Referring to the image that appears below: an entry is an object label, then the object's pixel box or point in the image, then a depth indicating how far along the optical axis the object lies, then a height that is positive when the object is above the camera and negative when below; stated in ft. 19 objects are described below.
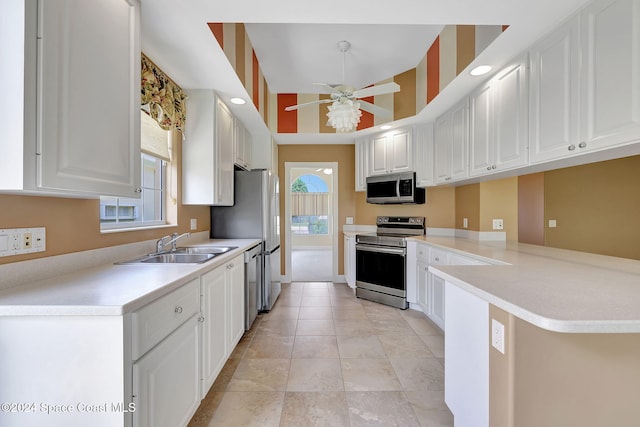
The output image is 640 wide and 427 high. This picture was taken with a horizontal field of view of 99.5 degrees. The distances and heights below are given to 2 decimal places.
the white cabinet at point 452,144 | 8.87 +2.52
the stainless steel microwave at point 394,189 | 11.80 +1.12
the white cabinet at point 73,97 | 3.04 +1.54
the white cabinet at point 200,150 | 8.31 +1.95
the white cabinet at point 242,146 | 10.58 +2.83
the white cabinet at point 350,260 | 13.07 -2.31
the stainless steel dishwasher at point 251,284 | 8.58 -2.36
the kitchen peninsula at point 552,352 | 2.93 -1.69
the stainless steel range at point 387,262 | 11.04 -2.06
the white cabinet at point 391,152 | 11.90 +2.83
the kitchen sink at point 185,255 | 6.04 -1.04
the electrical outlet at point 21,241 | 3.66 -0.40
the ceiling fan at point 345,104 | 8.36 +3.45
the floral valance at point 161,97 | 6.28 +2.94
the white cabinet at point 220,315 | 5.41 -2.40
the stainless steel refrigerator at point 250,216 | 10.32 -0.10
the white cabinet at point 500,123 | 6.35 +2.42
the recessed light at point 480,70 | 6.99 +3.81
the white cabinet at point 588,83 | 4.18 +2.35
